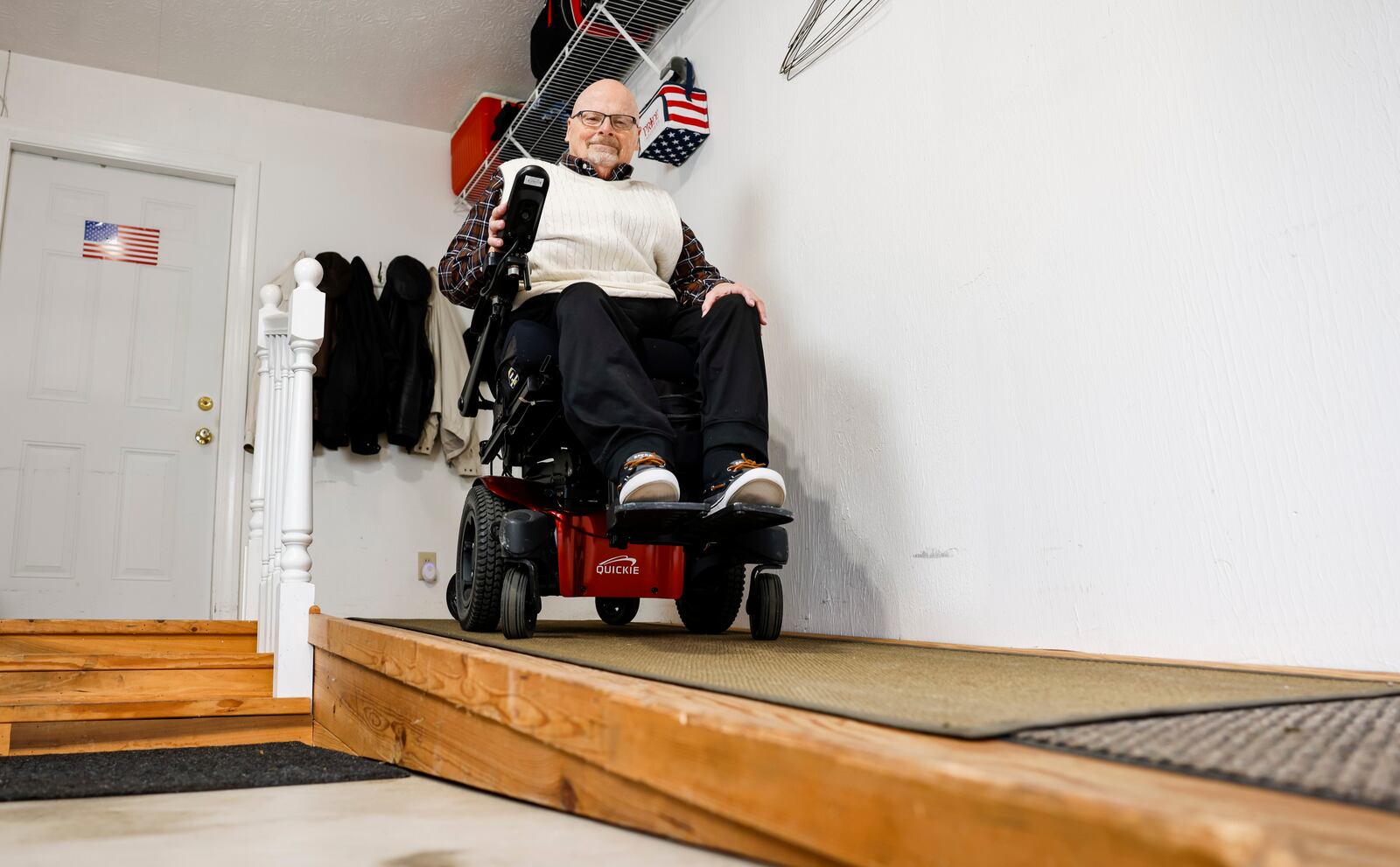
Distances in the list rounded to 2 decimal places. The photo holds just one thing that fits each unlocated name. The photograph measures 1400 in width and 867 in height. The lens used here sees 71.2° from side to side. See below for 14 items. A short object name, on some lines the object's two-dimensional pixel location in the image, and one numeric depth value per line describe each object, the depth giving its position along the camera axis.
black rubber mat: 1.11
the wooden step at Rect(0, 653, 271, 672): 1.79
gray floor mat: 0.45
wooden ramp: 0.37
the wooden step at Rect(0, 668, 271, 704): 1.75
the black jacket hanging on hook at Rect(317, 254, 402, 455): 3.53
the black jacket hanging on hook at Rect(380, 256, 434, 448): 3.67
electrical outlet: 3.82
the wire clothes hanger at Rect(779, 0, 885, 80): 2.20
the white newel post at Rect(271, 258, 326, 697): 1.99
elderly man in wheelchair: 1.47
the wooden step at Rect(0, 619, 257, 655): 2.25
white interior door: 3.45
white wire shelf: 3.02
